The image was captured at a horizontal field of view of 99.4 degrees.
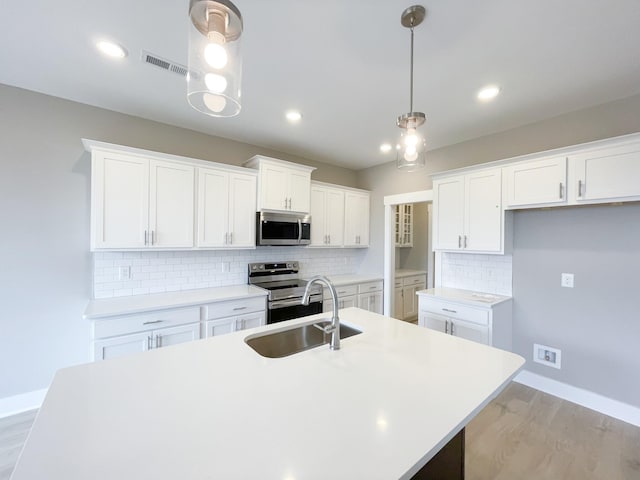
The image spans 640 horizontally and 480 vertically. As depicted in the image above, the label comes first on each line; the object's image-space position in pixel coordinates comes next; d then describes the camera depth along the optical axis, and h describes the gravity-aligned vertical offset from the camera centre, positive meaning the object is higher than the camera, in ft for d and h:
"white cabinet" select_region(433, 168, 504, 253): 9.21 +1.03
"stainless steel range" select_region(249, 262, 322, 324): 10.00 -1.95
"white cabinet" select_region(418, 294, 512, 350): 8.78 -2.73
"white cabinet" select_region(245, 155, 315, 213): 10.73 +2.25
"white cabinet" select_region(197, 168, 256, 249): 9.60 +1.11
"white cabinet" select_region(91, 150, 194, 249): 7.80 +1.10
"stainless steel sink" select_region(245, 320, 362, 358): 5.67 -2.22
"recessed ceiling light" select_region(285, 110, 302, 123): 8.88 +4.15
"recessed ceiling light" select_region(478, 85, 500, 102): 7.24 +4.07
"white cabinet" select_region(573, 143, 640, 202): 6.82 +1.78
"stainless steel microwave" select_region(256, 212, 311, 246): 10.75 +0.43
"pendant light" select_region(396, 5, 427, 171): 4.96 +2.10
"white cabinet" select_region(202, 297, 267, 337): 8.73 -2.60
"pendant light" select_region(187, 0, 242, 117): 3.16 +2.32
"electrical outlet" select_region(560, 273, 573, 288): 8.58 -1.23
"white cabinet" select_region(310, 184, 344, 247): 12.87 +1.14
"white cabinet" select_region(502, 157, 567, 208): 7.89 +1.79
